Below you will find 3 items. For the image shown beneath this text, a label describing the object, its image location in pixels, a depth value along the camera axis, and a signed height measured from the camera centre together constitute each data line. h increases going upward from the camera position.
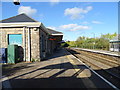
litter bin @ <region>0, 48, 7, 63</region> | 10.17 -1.07
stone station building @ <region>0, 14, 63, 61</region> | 10.89 +0.49
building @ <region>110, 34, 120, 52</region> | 27.07 -0.41
